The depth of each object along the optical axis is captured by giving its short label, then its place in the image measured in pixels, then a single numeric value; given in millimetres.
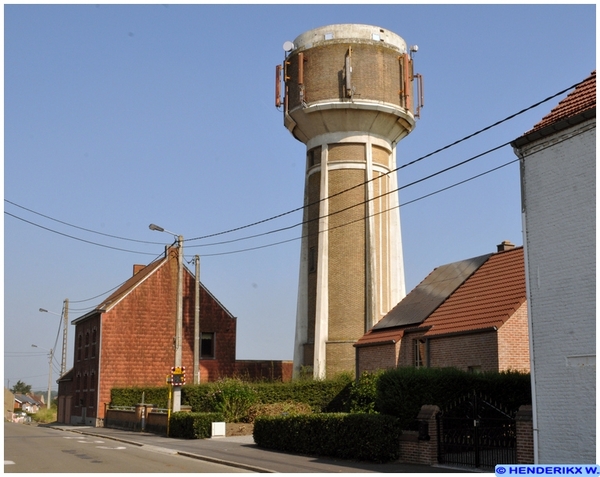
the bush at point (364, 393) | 29031
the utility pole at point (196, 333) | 34297
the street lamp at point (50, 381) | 67206
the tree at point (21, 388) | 189550
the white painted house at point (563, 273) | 15953
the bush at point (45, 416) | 62391
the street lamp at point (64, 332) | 52219
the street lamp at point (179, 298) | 31906
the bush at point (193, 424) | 30000
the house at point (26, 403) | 130312
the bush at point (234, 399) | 32781
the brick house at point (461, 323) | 25266
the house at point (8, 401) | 98975
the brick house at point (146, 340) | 45625
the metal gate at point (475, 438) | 18094
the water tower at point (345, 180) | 37938
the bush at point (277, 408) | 30680
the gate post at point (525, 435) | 17094
